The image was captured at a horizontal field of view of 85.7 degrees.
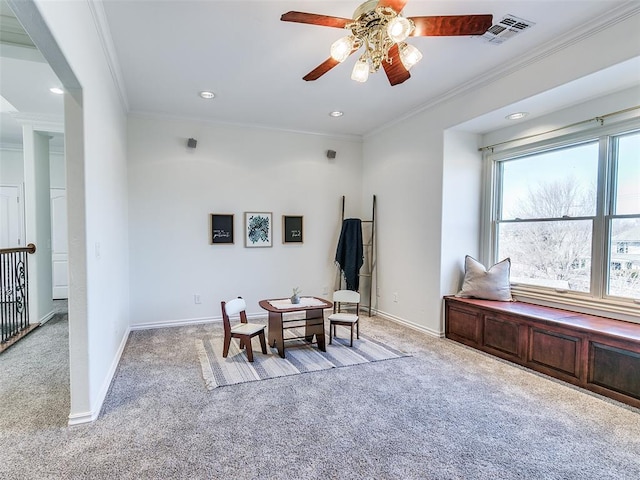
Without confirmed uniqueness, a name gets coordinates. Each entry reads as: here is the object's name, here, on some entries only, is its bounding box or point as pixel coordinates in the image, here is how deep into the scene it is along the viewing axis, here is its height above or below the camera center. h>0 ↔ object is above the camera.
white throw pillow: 4.01 -0.62
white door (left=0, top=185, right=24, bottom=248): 6.57 +0.23
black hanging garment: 5.46 -0.38
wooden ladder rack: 5.61 -0.47
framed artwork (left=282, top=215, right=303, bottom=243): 5.49 -0.02
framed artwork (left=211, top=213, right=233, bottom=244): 5.05 -0.02
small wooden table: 3.63 -0.99
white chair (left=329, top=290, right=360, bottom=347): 3.96 -1.04
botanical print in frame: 5.25 -0.03
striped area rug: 3.16 -1.36
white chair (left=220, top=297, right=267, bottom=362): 3.46 -1.06
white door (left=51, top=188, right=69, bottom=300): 6.68 -0.38
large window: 3.18 +0.15
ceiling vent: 2.67 +1.62
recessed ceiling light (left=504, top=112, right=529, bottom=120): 3.70 +1.25
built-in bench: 2.69 -1.03
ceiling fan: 2.04 +1.25
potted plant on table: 3.88 -0.80
